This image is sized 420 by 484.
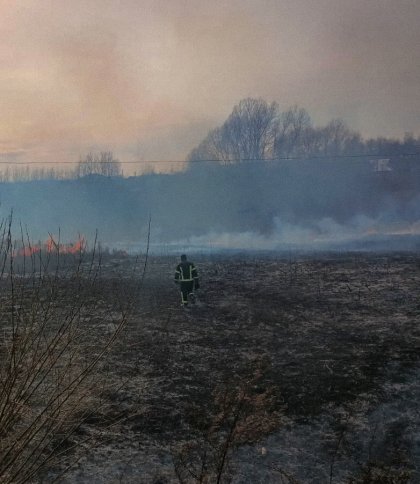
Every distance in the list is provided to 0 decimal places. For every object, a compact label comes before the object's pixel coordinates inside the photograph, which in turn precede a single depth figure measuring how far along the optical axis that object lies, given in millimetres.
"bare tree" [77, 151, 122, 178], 55906
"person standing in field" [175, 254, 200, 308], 11273
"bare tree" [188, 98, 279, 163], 47000
